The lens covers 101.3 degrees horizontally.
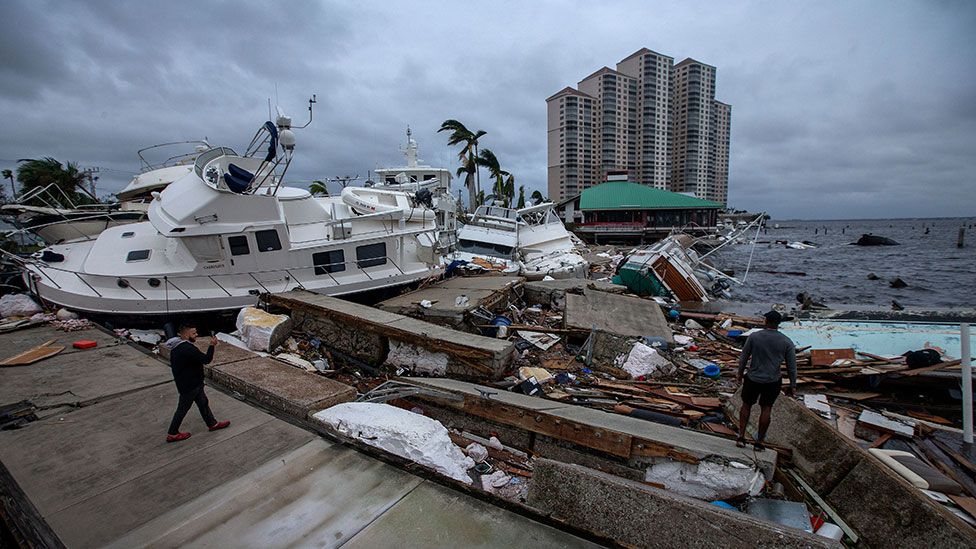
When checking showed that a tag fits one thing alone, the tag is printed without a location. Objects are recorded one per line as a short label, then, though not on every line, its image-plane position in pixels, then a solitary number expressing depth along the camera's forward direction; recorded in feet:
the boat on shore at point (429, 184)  56.61
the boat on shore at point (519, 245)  58.34
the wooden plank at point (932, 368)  21.04
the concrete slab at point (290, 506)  8.77
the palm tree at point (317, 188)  151.27
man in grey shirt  14.76
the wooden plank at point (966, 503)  12.24
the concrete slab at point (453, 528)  8.45
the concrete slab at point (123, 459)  9.82
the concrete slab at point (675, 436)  12.66
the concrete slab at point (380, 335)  20.72
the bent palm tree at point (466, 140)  99.30
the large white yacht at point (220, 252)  30.42
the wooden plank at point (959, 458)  15.25
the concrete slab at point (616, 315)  29.35
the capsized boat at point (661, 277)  50.06
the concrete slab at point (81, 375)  16.66
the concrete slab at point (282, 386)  14.82
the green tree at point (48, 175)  86.79
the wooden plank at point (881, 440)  17.08
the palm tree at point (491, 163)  103.35
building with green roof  152.46
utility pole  92.89
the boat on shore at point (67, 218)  39.75
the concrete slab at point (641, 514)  8.13
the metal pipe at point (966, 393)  16.38
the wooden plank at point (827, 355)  24.62
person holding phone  12.67
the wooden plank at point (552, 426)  13.64
